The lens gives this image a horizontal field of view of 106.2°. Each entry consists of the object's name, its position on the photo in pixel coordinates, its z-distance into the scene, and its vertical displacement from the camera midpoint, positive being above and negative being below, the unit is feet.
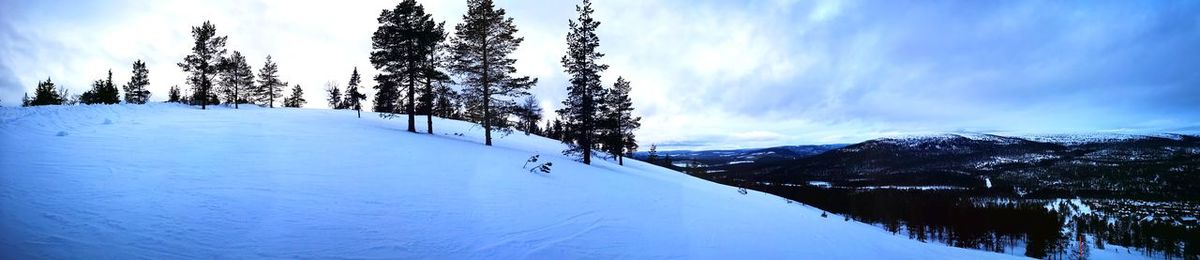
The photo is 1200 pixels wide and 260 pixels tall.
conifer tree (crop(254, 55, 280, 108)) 188.34 +19.23
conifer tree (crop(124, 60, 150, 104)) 178.81 +17.35
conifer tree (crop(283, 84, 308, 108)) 246.06 +16.43
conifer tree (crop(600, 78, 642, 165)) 96.97 +1.74
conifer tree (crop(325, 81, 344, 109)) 261.54 +18.11
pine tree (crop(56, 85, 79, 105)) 168.95 +12.32
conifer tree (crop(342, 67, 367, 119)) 132.94 +13.48
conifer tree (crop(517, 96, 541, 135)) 214.65 +11.50
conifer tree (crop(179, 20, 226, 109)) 127.03 +21.19
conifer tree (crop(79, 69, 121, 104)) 160.87 +13.09
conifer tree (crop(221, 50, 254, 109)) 165.74 +19.06
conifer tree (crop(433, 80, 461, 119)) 83.41 +6.28
